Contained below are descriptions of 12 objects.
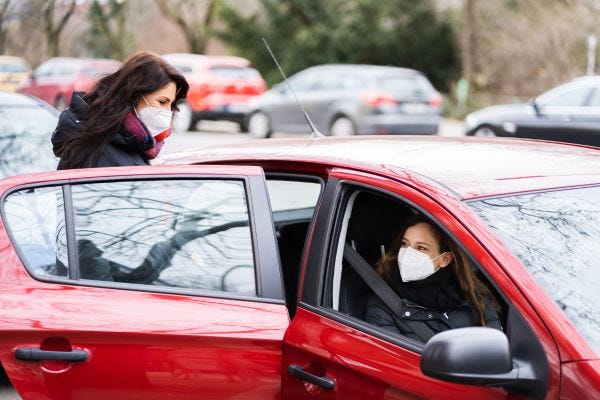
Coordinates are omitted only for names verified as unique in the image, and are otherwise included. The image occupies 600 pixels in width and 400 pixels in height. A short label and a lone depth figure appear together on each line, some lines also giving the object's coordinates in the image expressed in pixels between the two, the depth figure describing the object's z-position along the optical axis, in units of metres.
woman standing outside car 3.88
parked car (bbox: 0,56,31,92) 25.63
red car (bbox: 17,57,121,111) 26.02
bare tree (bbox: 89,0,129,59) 33.53
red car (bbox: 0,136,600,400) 2.32
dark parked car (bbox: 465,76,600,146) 13.13
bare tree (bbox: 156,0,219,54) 45.78
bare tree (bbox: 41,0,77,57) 20.80
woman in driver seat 2.93
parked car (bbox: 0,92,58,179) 6.22
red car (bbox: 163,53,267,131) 22.70
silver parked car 18.53
